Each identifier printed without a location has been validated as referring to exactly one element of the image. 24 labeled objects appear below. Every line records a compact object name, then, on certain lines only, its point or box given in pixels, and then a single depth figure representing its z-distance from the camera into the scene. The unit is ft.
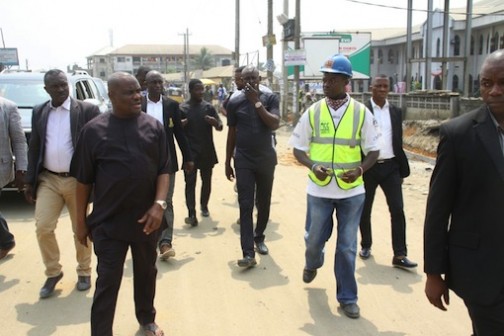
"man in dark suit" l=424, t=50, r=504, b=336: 7.30
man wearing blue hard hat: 13.48
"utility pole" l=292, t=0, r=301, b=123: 68.59
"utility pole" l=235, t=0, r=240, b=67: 104.32
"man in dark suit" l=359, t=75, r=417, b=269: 17.29
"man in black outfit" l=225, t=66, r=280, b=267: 17.33
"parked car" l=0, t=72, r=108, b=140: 28.39
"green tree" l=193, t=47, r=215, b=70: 341.00
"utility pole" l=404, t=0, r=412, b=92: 83.35
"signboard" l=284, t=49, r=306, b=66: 67.04
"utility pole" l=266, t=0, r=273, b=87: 77.25
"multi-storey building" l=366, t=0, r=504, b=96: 97.04
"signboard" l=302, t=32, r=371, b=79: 100.23
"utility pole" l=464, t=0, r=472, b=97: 84.75
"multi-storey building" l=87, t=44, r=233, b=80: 377.30
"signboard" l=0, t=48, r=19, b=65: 197.25
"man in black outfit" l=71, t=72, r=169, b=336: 10.78
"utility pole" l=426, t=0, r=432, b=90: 84.12
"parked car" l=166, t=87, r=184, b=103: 121.19
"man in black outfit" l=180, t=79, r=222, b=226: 23.39
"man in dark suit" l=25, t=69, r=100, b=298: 14.90
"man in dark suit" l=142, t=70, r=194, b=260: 18.61
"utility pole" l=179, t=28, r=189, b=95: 229.95
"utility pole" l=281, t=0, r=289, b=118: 77.61
